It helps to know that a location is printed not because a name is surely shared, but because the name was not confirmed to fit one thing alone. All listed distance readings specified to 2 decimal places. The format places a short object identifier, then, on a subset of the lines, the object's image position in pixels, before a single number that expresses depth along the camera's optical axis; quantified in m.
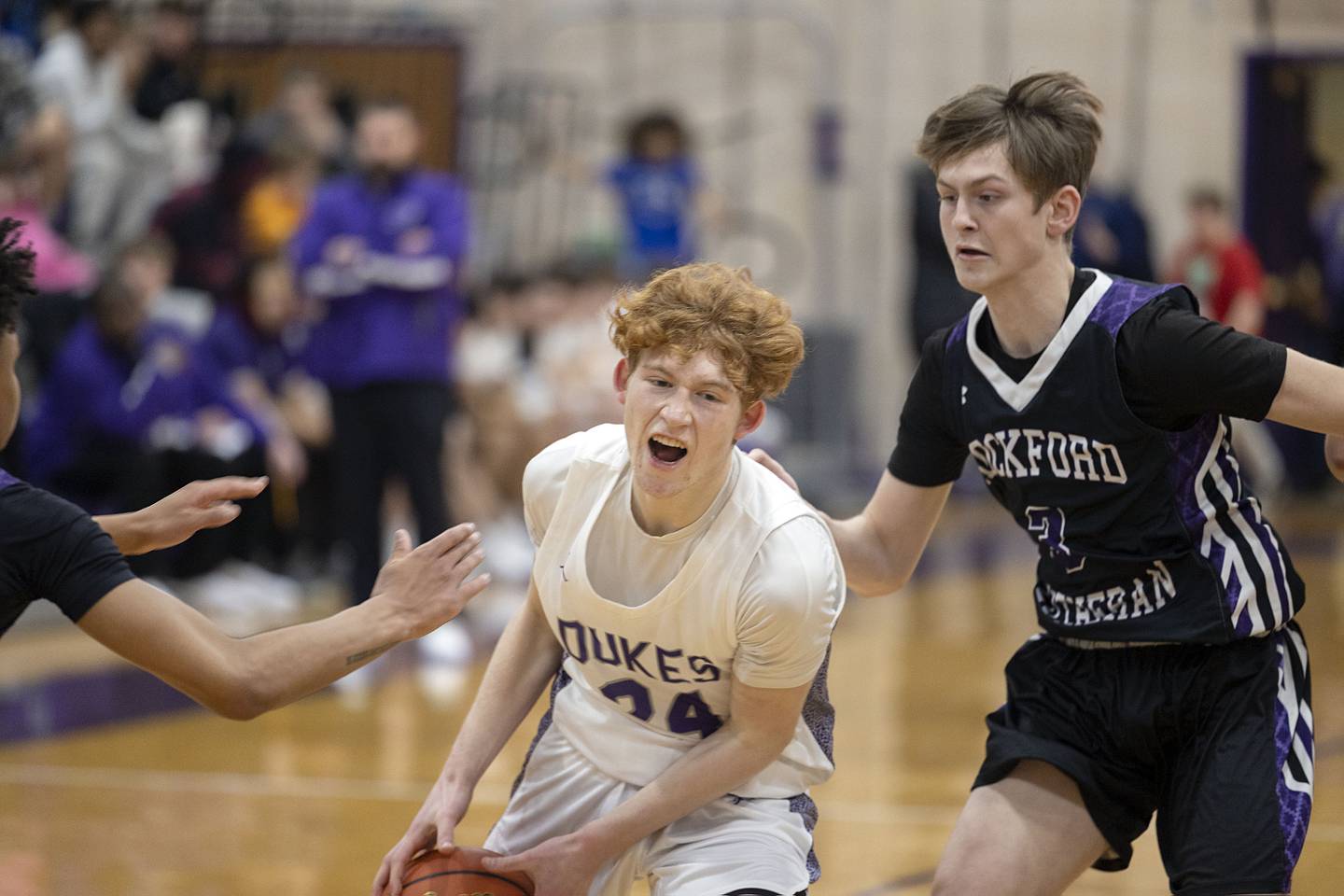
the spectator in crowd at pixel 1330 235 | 27.39
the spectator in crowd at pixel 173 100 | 20.36
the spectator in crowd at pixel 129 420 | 16.12
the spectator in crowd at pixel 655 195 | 23.91
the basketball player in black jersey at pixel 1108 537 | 6.34
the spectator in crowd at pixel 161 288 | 16.69
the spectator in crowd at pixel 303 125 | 21.05
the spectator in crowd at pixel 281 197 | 20.20
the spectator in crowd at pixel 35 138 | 17.25
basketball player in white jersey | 6.02
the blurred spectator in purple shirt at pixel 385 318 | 15.99
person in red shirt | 24.94
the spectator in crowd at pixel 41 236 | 16.59
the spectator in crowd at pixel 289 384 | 18.87
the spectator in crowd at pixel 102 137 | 19.11
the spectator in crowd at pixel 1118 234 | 25.53
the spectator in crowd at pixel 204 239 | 19.09
